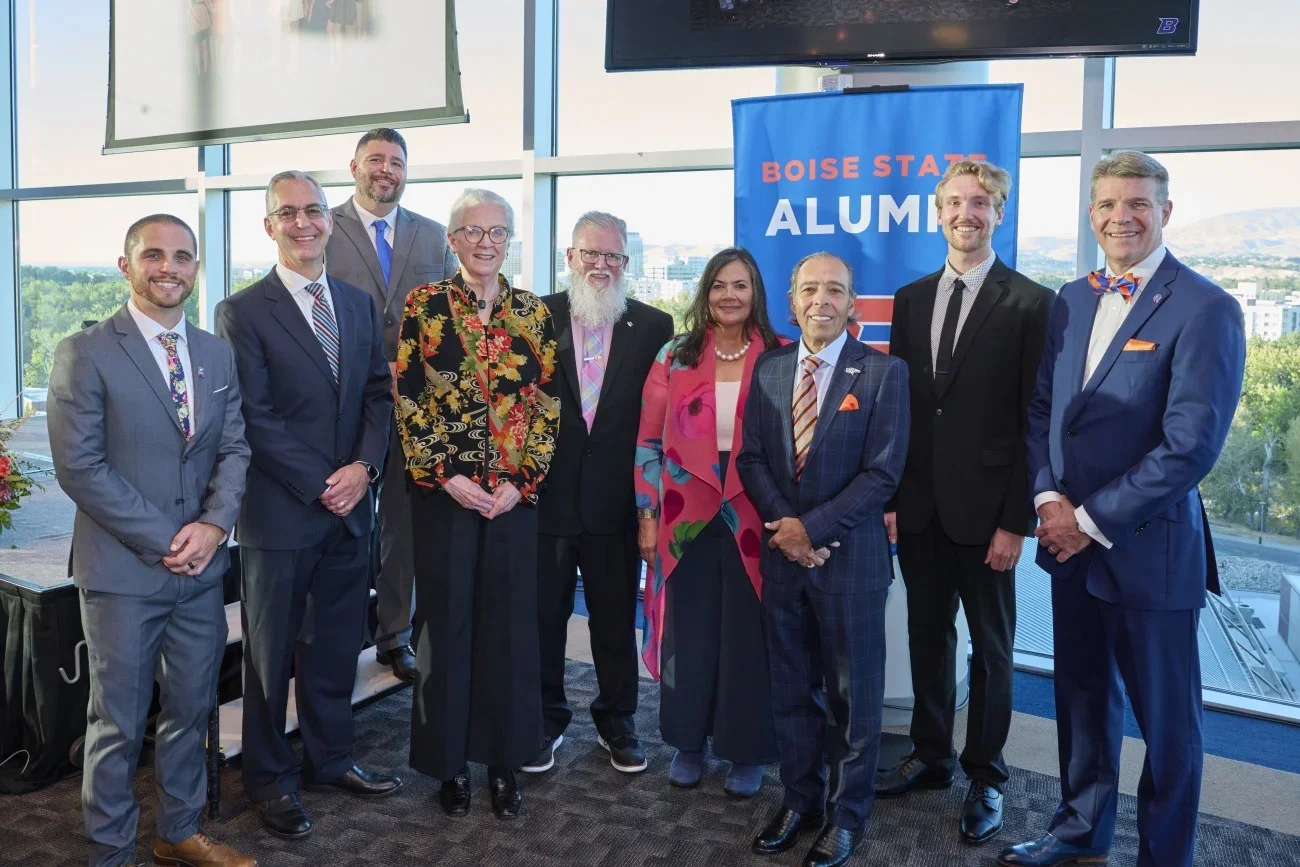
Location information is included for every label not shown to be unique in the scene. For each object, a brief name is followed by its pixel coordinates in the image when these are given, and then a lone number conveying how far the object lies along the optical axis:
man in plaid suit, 2.57
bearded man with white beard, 3.04
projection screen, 4.82
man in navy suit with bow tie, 2.29
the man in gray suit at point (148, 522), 2.32
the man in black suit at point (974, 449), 2.74
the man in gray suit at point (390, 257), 3.60
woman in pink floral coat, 2.91
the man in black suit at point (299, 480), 2.74
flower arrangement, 3.13
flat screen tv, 3.04
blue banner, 3.30
